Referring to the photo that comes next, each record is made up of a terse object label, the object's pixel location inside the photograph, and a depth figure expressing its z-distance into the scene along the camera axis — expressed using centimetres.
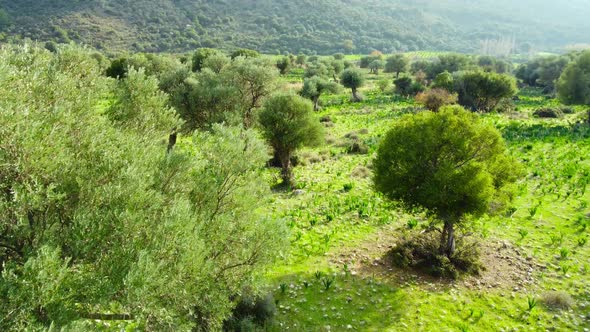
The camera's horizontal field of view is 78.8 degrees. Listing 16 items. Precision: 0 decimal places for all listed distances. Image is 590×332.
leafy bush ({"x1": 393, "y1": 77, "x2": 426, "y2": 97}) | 6756
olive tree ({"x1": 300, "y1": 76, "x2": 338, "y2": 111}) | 5122
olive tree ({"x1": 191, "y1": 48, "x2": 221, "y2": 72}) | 6228
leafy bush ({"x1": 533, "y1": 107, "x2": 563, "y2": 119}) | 4878
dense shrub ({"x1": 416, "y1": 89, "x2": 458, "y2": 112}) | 4559
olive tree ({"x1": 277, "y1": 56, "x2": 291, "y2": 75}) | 8181
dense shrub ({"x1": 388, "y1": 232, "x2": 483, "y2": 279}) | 1423
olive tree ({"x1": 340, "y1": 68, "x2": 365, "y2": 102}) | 6412
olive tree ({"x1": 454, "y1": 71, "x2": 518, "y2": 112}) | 5056
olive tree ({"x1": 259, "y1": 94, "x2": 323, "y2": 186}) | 2374
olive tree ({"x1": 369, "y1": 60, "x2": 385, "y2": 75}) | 10326
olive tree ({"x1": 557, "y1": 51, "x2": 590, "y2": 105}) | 4516
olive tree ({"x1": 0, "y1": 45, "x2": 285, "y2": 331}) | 642
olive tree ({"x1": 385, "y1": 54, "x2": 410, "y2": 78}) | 9288
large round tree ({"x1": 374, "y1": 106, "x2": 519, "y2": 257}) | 1299
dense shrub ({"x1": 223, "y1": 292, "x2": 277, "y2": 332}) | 1083
